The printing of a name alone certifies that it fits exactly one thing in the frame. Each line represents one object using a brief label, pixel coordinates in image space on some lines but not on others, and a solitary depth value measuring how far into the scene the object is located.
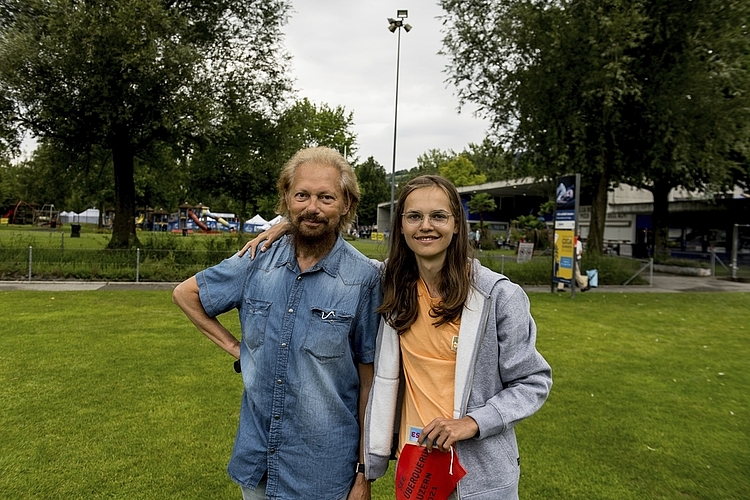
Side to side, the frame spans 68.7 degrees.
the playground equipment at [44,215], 80.06
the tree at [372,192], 83.94
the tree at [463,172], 80.75
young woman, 1.95
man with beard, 2.16
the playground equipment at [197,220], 71.61
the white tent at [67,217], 84.25
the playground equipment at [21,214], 82.00
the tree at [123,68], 16.75
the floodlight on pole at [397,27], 27.41
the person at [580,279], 17.70
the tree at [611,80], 18.05
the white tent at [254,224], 55.44
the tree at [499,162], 24.23
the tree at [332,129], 41.38
